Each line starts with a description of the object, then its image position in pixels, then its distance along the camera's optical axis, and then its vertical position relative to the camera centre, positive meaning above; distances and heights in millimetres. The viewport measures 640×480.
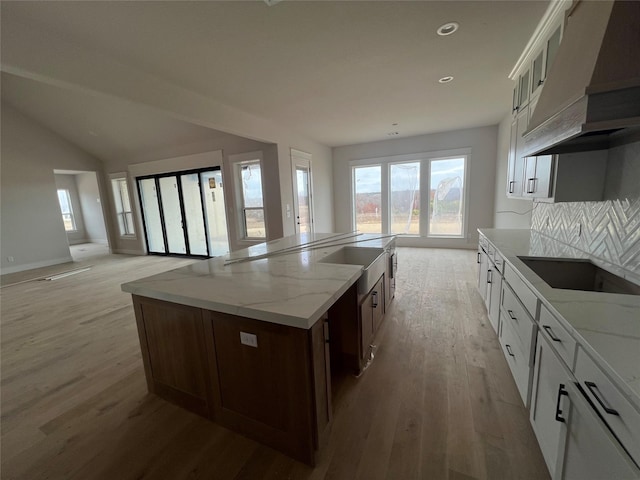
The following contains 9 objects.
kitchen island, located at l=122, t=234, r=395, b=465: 1223 -759
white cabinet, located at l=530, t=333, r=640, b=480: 739 -852
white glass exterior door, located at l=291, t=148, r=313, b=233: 5312 +258
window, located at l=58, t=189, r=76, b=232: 9078 +117
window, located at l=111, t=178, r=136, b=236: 7066 +121
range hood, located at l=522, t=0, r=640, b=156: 959 +463
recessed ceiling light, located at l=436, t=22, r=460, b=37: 2089 +1386
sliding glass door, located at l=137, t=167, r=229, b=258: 6074 -129
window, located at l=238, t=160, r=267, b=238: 5215 +100
